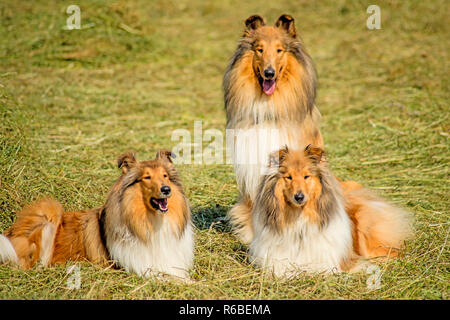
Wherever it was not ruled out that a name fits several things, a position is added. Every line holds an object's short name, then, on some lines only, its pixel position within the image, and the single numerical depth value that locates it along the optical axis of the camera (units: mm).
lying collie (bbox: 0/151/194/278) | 10273
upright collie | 11781
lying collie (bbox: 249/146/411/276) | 10422
